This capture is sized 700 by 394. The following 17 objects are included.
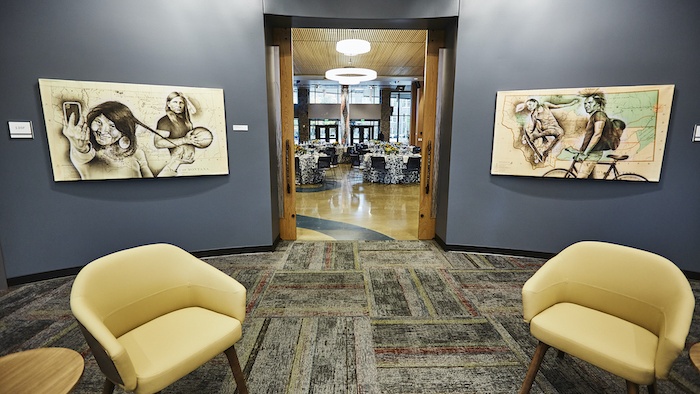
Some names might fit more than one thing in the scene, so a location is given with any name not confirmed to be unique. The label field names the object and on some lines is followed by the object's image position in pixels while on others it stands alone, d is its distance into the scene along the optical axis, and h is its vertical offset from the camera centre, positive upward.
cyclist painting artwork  3.27 +0.09
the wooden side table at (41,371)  1.20 -0.88
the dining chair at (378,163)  8.93 -0.61
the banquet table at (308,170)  8.84 -0.80
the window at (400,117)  17.97 +1.27
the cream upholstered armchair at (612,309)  1.41 -0.85
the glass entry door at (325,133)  18.94 +0.42
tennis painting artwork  3.10 +0.10
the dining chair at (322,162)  8.85 -0.59
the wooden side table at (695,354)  1.31 -0.86
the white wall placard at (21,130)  2.97 +0.09
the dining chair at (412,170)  8.65 -0.78
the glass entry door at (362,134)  18.67 +0.36
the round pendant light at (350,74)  9.13 +1.86
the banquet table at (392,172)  9.07 -0.88
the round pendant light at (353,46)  6.39 +1.83
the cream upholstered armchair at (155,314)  1.32 -0.84
